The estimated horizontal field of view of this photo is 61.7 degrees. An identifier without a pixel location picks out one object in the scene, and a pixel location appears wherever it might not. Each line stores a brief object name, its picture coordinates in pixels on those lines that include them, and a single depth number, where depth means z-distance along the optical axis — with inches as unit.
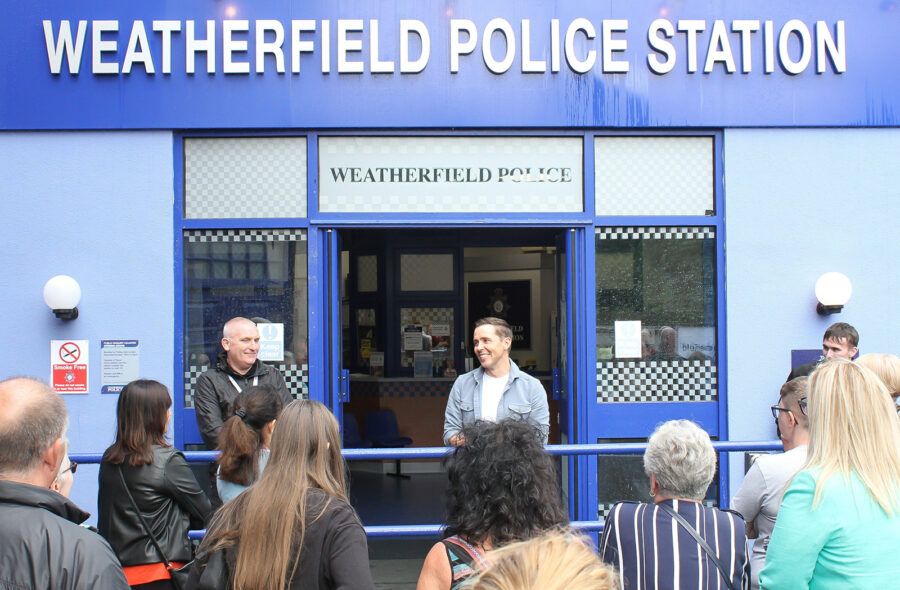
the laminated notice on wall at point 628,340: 226.7
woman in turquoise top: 82.0
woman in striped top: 90.0
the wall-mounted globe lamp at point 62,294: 211.8
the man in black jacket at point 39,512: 69.2
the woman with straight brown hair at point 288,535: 84.9
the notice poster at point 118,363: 218.7
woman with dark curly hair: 82.0
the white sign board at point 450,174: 225.1
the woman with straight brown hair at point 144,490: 127.3
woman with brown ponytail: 129.9
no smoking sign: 218.7
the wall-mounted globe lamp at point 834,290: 218.5
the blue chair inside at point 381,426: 357.1
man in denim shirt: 188.4
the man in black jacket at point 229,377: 187.6
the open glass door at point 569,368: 225.3
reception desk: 376.8
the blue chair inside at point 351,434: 321.7
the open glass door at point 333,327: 222.4
